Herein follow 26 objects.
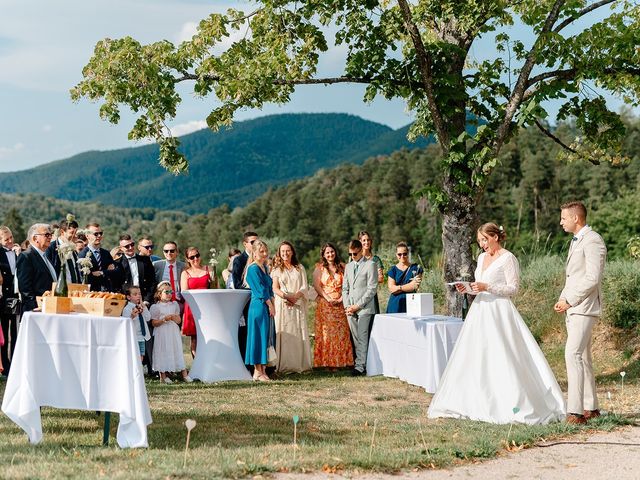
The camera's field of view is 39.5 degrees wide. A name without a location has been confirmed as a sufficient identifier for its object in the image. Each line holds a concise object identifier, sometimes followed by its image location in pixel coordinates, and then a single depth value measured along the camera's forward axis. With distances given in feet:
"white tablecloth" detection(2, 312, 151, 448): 23.22
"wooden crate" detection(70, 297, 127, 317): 23.71
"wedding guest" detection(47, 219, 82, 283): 32.45
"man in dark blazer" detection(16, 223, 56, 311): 29.27
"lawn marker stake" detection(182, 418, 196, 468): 18.98
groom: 26.81
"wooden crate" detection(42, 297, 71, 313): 23.88
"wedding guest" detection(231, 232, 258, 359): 40.86
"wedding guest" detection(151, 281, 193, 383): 38.50
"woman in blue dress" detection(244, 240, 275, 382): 39.50
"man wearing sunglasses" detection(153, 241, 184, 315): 41.70
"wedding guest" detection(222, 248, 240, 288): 42.34
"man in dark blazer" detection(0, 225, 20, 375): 37.88
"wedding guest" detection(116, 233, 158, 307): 38.99
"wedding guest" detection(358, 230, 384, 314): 41.73
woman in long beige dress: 41.83
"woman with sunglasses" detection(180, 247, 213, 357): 40.63
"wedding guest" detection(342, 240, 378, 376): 41.47
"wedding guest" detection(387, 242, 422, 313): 42.06
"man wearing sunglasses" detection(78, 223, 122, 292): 37.88
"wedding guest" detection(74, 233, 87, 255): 38.99
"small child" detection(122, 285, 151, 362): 35.42
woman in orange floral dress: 42.93
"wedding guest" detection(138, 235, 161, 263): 40.91
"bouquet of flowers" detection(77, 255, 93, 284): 25.78
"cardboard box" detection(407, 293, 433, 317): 38.09
